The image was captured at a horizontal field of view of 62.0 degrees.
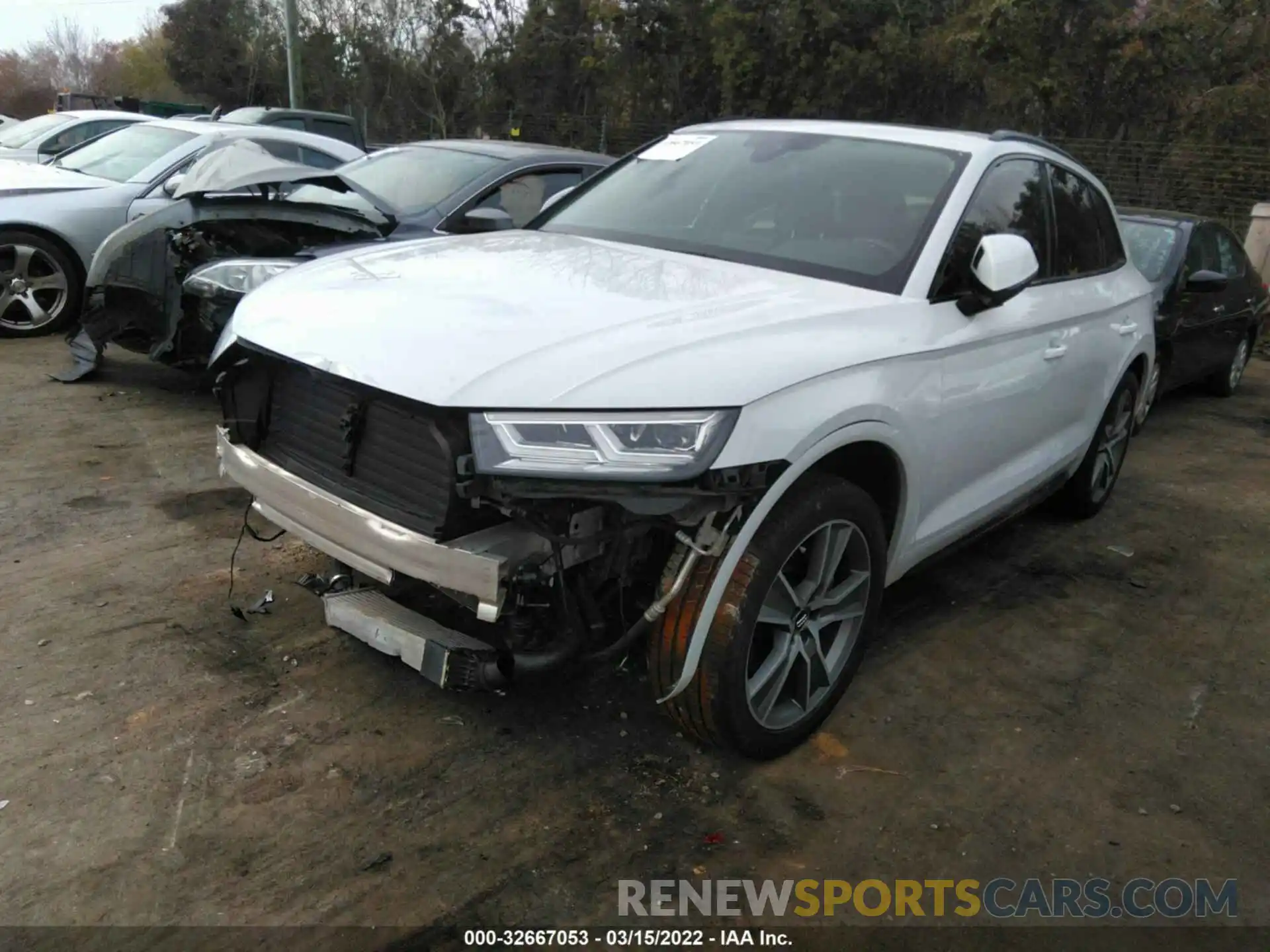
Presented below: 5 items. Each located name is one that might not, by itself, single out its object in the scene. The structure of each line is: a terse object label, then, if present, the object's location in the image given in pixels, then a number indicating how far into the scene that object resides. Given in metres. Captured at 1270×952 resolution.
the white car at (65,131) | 12.24
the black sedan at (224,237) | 5.74
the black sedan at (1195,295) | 7.24
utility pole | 23.64
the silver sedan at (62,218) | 7.37
